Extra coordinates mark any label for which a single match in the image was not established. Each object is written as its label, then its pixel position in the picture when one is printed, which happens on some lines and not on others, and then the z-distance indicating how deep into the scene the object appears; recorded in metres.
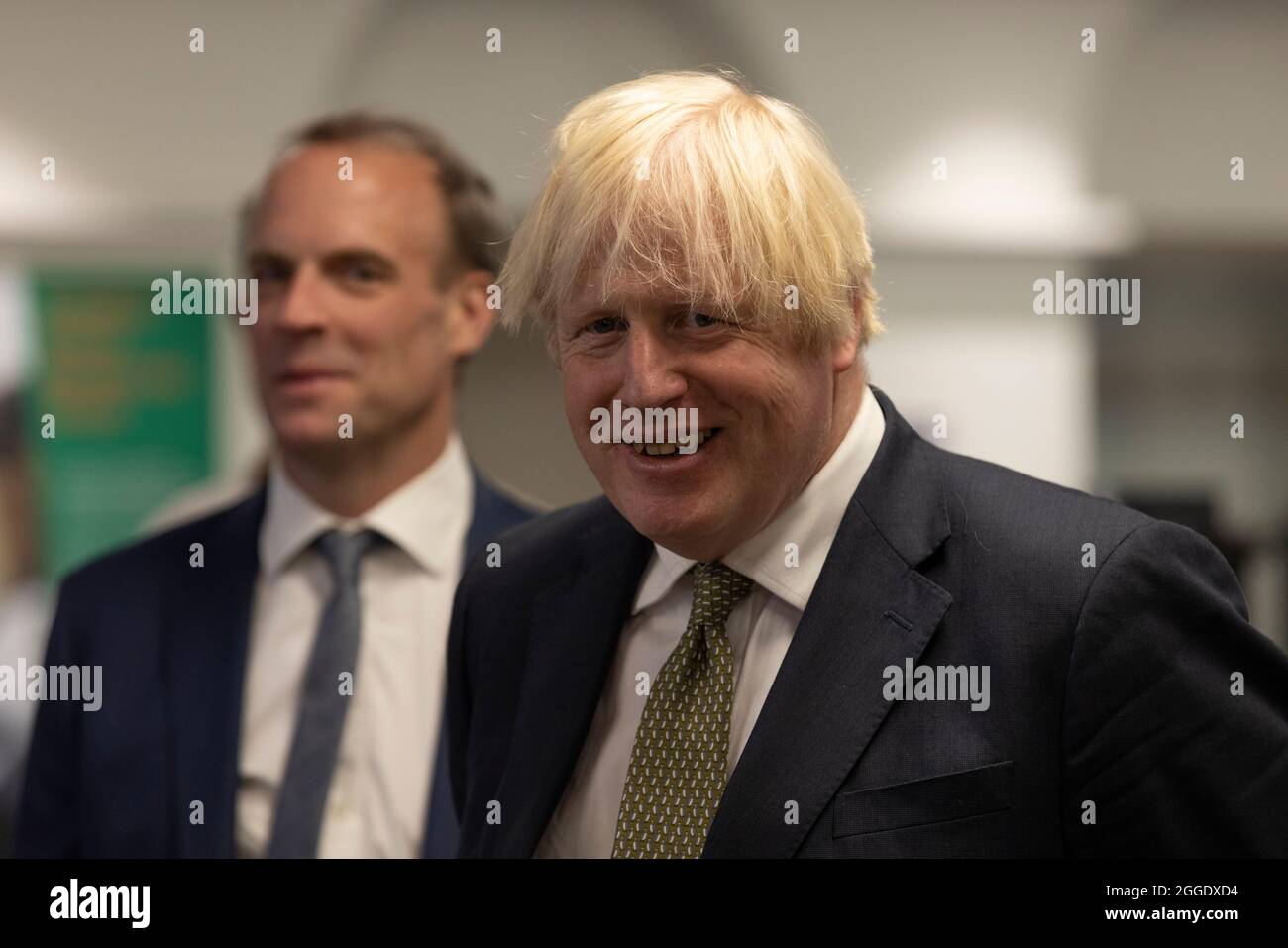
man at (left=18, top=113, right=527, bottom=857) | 2.22
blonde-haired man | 1.40
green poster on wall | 4.14
